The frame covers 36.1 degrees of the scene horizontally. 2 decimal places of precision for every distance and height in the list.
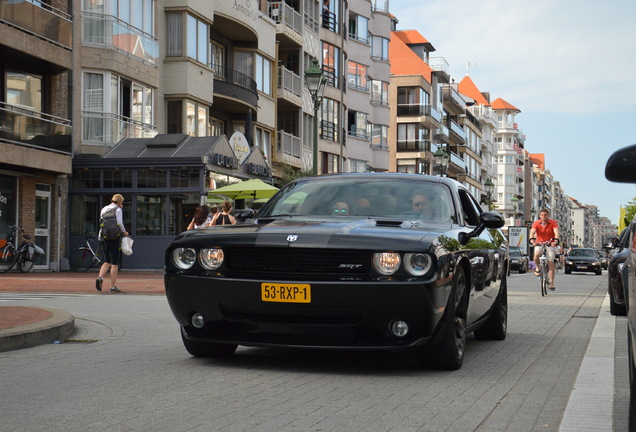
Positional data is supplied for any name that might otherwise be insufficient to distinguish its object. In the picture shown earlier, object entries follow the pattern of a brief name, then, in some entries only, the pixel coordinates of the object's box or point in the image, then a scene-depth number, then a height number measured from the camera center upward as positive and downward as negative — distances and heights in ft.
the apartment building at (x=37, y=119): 84.94 +10.13
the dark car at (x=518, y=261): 169.11 -5.07
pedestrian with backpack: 57.00 -0.27
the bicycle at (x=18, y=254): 84.69 -1.98
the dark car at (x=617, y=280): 44.75 -2.29
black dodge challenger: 21.21 -1.21
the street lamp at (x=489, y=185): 177.41 +8.64
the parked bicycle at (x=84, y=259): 94.43 -2.68
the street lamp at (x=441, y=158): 130.93 +9.92
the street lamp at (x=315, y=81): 79.92 +12.48
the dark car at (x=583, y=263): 166.91 -5.32
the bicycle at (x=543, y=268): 66.90 -2.55
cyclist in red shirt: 69.86 -0.36
